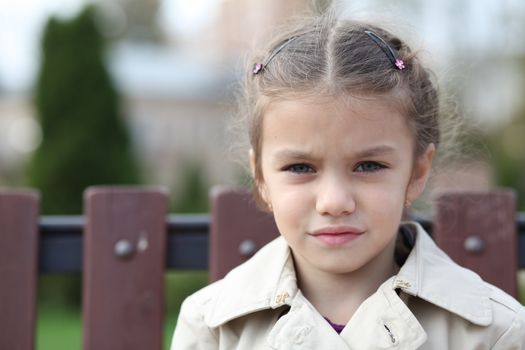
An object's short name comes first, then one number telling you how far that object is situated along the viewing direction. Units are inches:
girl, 63.8
